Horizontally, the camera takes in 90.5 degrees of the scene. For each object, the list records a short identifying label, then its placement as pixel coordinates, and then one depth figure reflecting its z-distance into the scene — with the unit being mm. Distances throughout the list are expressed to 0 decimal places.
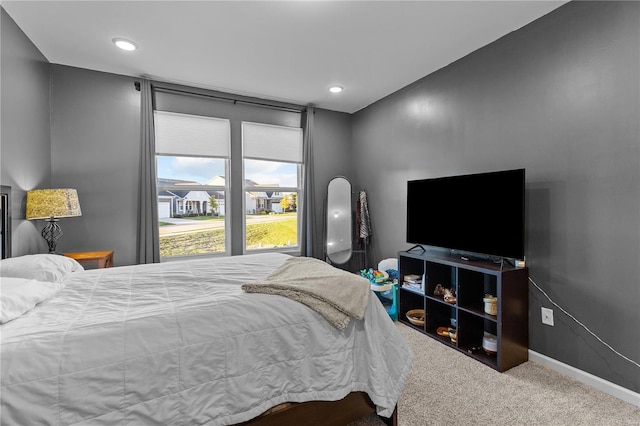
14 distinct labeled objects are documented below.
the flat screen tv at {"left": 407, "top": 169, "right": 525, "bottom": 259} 2404
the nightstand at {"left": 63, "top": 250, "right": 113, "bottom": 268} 2795
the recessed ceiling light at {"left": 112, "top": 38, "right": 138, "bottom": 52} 2666
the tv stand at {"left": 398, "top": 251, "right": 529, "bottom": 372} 2363
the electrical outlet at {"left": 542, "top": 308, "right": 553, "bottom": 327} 2365
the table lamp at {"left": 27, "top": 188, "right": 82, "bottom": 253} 2490
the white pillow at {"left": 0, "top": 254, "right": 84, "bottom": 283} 1641
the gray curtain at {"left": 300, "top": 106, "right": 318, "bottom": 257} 4273
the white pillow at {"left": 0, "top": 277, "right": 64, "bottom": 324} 1208
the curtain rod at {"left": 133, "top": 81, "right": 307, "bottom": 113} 3495
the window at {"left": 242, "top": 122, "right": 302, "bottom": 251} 4129
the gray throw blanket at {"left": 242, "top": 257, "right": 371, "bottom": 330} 1544
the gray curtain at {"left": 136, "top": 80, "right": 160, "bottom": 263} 3340
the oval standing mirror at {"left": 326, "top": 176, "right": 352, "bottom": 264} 4375
